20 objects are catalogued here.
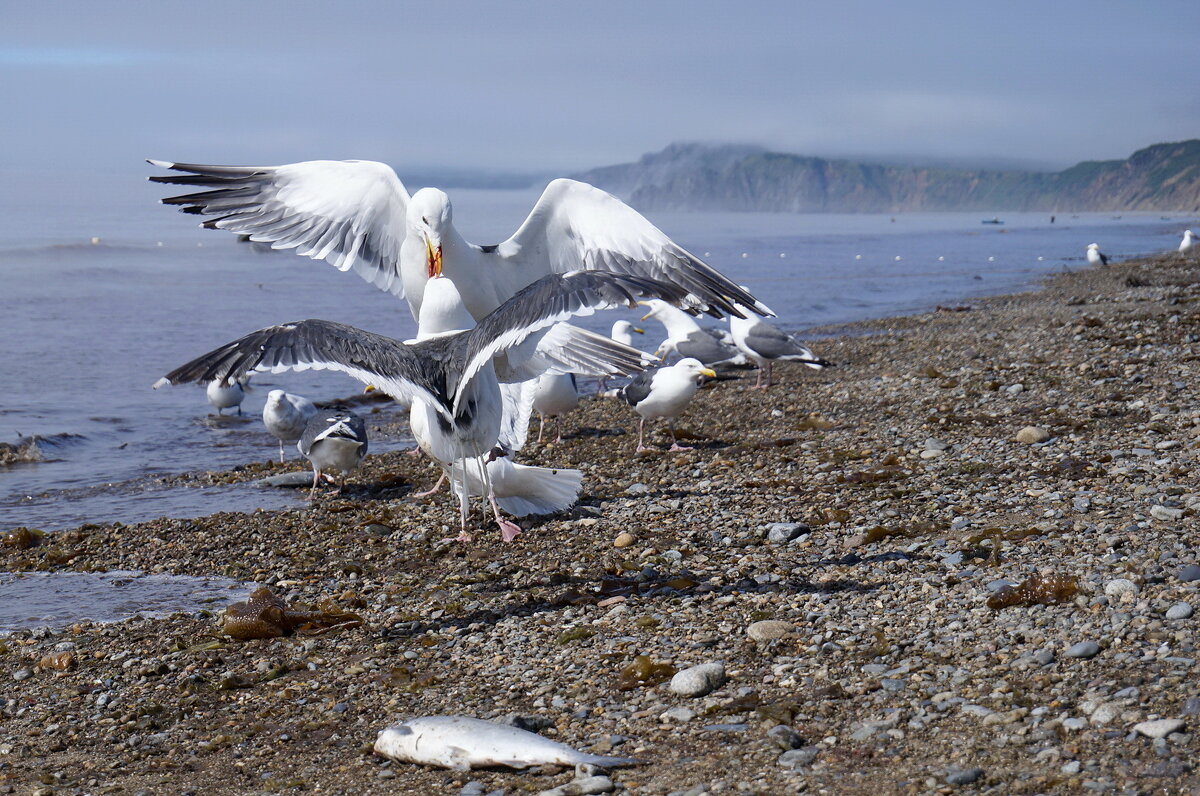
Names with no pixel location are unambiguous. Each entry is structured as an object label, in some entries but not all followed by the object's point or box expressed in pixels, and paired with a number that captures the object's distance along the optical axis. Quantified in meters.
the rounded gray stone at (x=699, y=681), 3.99
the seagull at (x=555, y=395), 9.61
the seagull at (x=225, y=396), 12.75
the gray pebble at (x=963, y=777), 3.09
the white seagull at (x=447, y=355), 5.05
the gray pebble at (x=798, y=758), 3.32
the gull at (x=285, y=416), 10.30
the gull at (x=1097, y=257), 32.75
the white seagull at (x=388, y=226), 7.19
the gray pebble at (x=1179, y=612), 3.94
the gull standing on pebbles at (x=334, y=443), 8.52
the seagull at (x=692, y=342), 13.25
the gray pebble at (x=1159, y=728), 3.16
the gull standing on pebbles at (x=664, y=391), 9.41
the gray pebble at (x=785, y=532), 5.92
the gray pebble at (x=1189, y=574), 4.27
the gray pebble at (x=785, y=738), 3.45
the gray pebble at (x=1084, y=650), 3.78
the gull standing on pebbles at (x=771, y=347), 12.64
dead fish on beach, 3.47
